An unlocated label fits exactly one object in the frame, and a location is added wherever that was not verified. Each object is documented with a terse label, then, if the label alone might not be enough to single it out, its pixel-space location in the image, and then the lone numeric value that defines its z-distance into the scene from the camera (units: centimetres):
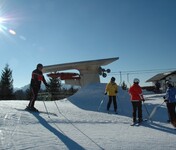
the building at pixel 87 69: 1611
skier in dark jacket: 764
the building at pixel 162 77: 3398
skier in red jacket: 732
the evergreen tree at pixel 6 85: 3134
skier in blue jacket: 726
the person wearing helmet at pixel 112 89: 937
